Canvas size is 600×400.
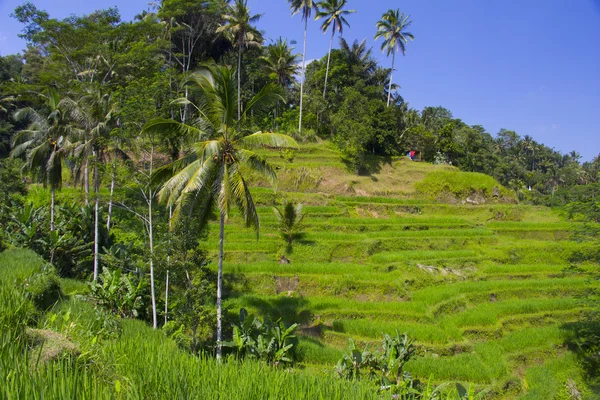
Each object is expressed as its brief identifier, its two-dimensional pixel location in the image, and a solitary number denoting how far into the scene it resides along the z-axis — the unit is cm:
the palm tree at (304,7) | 3519
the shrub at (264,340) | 1092
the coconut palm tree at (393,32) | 3778
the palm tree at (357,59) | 4009
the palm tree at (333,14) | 3591
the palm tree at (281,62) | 3609
